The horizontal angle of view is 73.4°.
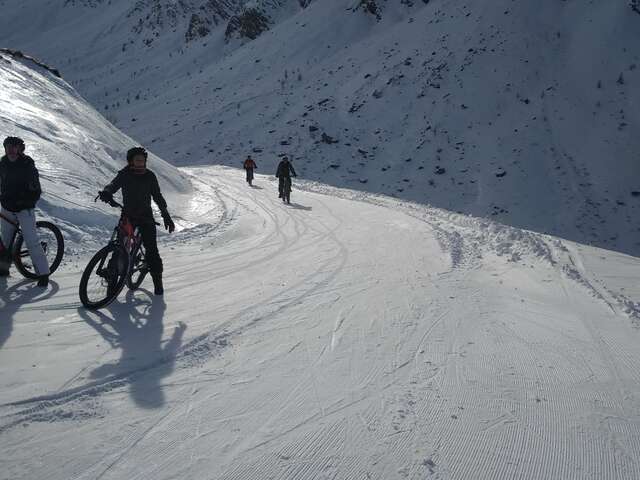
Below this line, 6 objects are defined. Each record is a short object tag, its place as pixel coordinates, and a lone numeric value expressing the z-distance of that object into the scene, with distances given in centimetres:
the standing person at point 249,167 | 1944
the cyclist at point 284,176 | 1542
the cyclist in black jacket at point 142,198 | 537
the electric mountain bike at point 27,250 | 550
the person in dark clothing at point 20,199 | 524
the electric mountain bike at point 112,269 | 500
